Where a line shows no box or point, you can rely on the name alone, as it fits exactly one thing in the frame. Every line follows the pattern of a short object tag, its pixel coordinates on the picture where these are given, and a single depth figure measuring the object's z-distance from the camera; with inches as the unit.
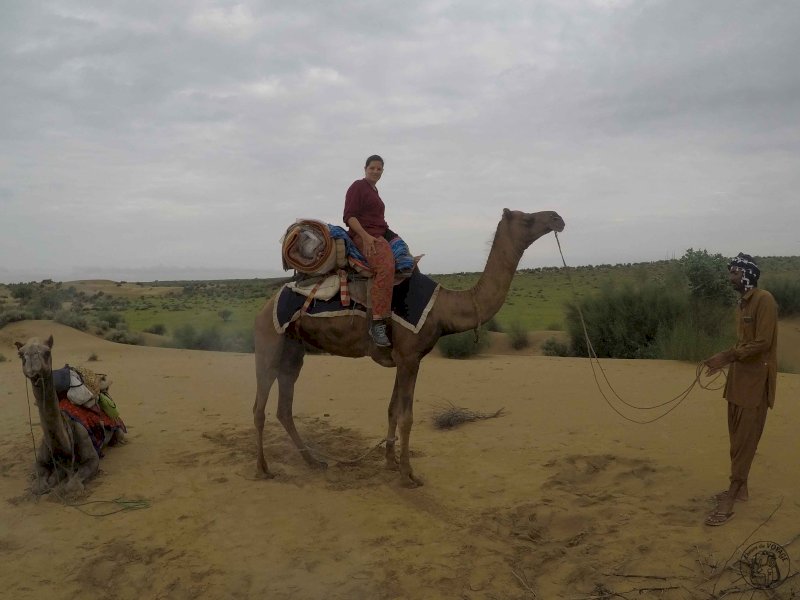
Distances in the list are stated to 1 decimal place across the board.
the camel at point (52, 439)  230.1
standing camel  247.6
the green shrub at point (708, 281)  652.1
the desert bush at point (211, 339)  847.1
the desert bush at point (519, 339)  810.8
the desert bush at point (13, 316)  810.2
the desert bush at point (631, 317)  639.8
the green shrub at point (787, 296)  836.6
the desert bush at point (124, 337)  869.2
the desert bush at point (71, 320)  859.4
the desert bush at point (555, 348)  719.2
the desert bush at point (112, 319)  1021.4
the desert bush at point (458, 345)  665.0
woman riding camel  241.6
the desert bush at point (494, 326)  932.5
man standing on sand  191.8
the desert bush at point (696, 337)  499.8
